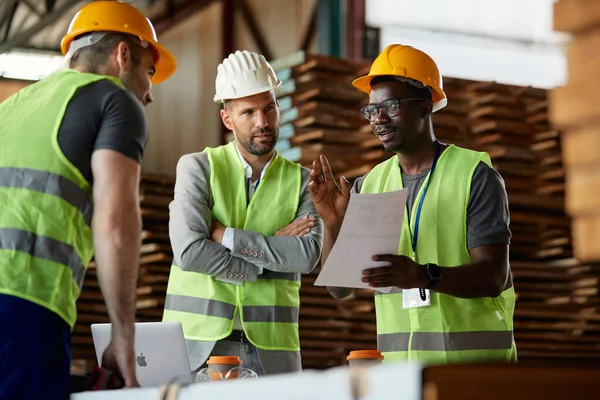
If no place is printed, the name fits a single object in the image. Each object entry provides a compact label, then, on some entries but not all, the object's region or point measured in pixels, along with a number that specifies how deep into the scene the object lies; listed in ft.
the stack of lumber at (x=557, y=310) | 28.04
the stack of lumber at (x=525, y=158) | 27.48
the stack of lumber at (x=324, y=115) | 25.62
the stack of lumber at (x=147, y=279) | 28.99
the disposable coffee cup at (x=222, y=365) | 12.04
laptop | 11.42
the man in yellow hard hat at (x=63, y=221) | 9.18
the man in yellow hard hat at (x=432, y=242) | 12.69
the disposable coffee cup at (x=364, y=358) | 11.18
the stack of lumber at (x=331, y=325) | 27.20
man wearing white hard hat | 14.48
